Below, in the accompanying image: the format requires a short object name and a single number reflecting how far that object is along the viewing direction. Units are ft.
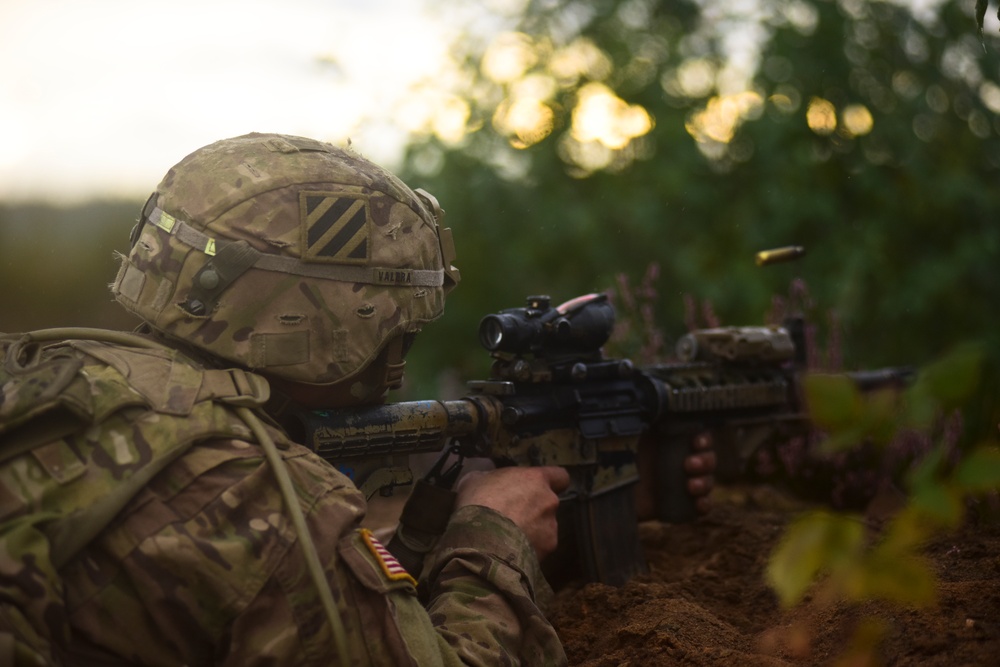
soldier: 6.40
